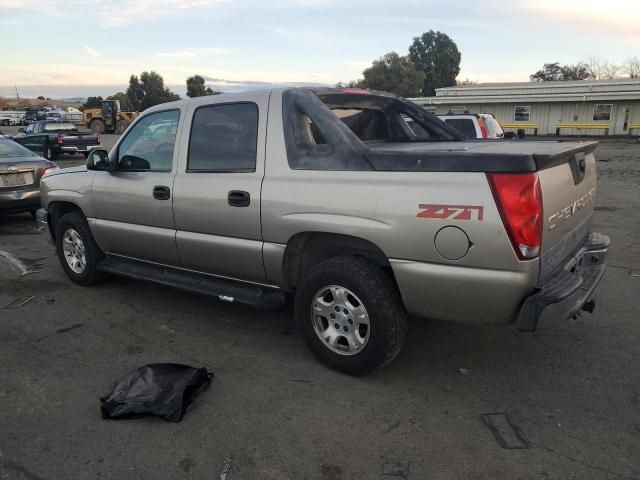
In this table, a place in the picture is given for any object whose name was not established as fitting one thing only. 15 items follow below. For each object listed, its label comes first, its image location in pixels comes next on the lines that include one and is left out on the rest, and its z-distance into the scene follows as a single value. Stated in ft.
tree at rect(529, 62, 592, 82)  229.31
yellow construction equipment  133.49
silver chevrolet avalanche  9.12
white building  111.24
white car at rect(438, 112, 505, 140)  35.32
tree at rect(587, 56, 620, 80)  217.77
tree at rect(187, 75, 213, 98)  201.87
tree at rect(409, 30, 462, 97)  256.73
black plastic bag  9.89
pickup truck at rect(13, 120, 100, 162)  63.04
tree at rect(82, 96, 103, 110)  220.39
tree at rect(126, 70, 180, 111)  222.07
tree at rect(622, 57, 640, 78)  212.64
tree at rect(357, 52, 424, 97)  205.36
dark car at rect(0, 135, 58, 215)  26.71
